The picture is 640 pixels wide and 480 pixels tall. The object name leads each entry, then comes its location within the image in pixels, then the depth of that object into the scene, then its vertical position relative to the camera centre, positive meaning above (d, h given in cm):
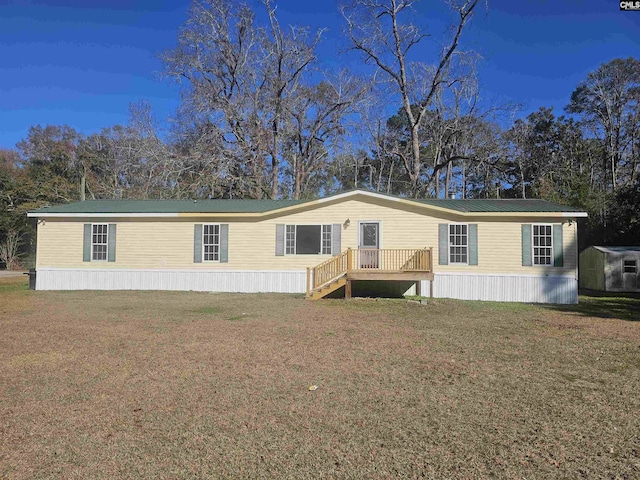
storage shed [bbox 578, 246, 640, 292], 2081 -81
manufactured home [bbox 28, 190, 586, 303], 1530 +14
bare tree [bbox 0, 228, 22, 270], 3253 +2
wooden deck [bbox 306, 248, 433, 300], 1424 -65
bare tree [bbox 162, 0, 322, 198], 2928 +1095
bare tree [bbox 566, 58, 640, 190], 3419 +1111
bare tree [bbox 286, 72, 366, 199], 3177 +905
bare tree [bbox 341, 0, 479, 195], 2769 +1129
